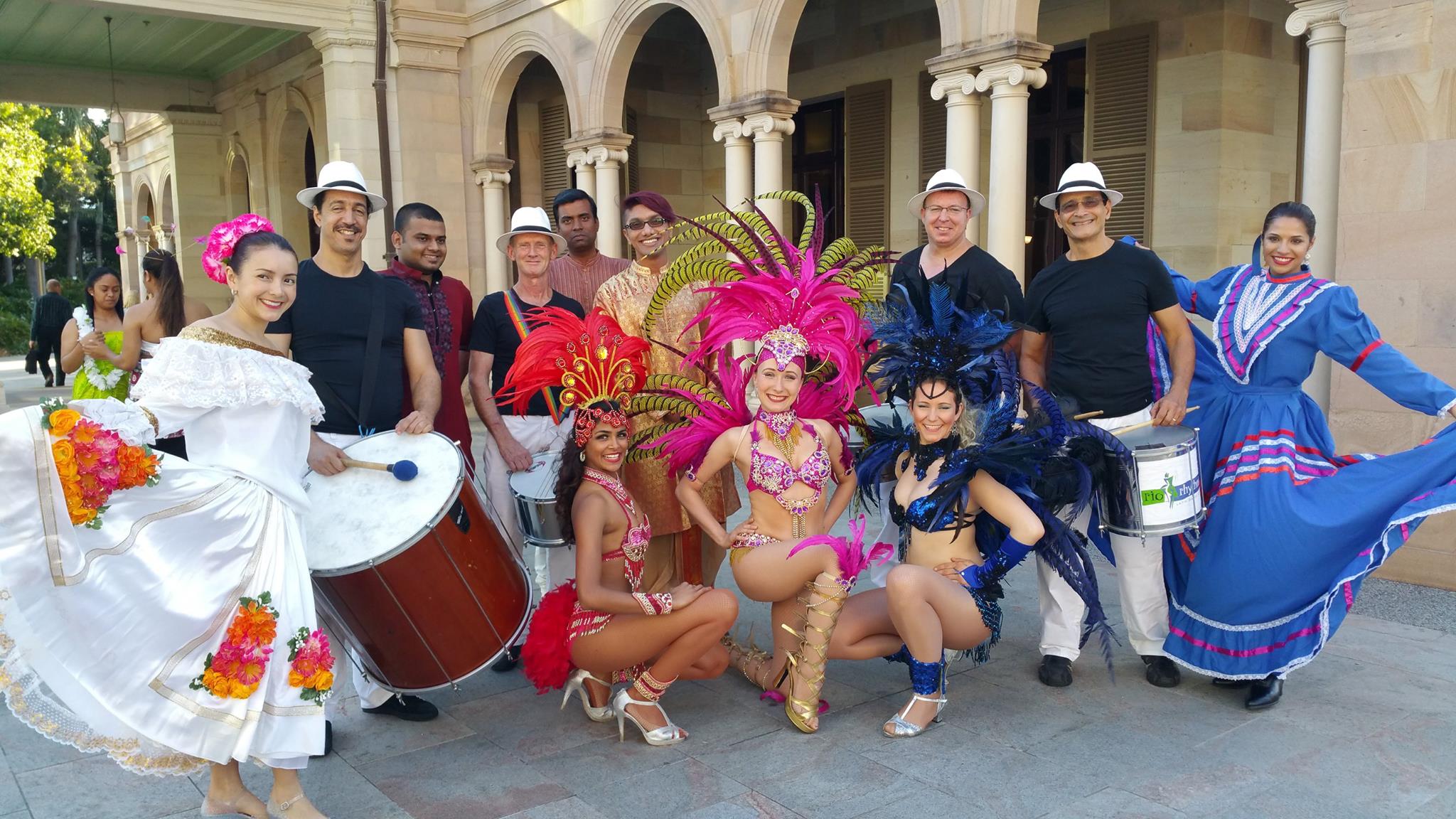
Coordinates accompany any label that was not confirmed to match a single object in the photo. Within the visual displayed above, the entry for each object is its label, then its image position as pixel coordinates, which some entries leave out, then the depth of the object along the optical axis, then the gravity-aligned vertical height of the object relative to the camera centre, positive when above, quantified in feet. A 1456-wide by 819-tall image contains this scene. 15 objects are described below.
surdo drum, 10.01 -2.53
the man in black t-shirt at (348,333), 11.94 -0.16
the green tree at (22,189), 85.46 +11.90
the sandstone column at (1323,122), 18.08 +3.35
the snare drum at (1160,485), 11.38 -2.03
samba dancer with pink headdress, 11.45 -1.29
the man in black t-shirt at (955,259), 13.53 +0.71
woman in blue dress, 11.45 -2.11
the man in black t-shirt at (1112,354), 12.80 -0.59
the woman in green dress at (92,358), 19.03 -0.65
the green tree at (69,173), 122.93 +18.91
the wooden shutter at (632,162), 44.04 +6.76
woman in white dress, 8.01 -2.18
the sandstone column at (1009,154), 22.93 +3.62
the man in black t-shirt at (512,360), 14.28 -0.69
